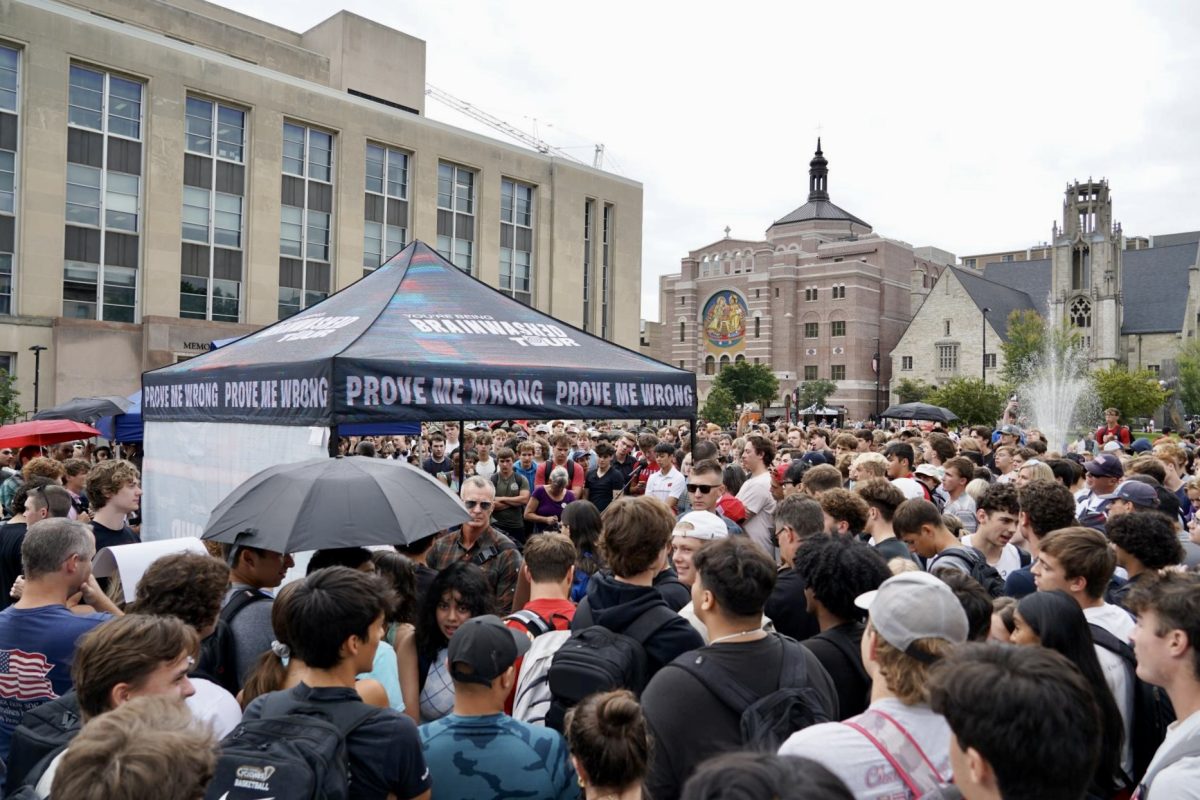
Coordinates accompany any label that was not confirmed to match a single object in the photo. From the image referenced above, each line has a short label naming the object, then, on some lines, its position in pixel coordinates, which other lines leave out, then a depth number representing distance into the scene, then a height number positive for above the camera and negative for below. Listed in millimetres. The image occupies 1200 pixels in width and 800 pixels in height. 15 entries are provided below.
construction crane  55275 +19699
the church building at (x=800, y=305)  85875 +12082
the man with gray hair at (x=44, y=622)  3287 -966
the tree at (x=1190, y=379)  67438 +3418
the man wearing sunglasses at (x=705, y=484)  6988 -660
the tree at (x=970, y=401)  51094 +885
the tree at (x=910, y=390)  74462 +2224
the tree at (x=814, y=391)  80744 +2068
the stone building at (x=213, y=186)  29453 +9700
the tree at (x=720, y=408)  65062 +102
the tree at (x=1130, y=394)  51938 +1617
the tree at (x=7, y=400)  24297 -180
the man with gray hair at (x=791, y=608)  4004 -993
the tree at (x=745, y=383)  76438 +2591
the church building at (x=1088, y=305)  76312 +11144
